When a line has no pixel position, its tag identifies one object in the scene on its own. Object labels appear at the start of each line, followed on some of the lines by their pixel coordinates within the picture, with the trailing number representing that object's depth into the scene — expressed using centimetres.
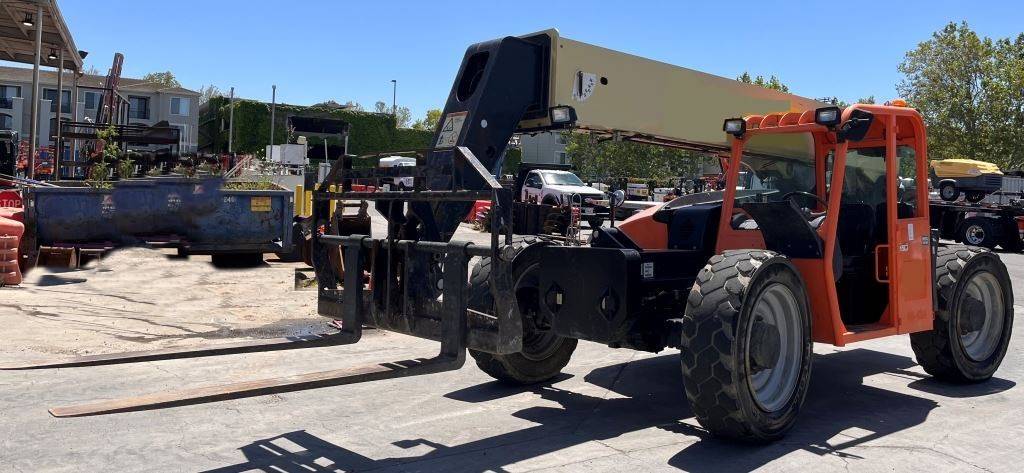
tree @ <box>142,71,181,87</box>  10700
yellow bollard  1859
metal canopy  1680
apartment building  5984
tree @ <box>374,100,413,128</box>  12355
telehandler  503
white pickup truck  2670
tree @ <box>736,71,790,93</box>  6141
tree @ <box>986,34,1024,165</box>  4462
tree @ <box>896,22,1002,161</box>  4581
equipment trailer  2592
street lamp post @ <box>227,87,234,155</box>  5749
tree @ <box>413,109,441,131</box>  10104
